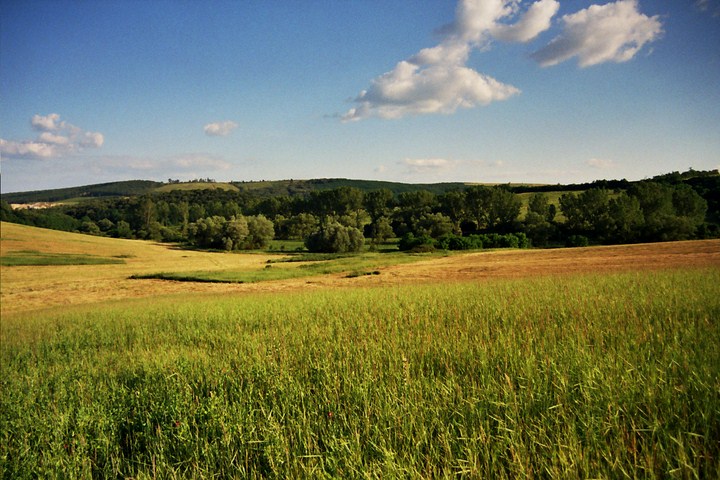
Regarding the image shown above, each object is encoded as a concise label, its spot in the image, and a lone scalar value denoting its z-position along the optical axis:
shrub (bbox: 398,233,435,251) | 63.78
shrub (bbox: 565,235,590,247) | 60.92
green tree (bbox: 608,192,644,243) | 57.41
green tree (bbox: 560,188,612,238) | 64.81
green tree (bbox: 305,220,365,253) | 71.19
